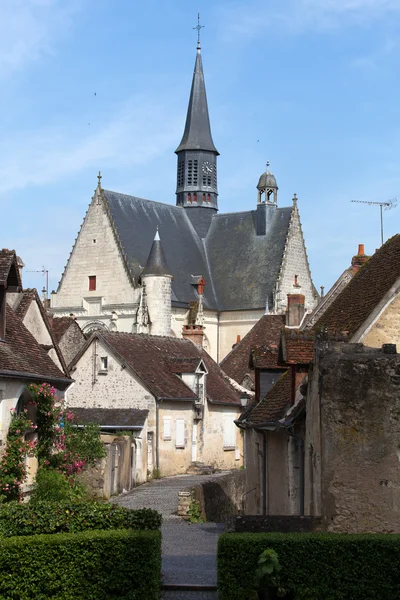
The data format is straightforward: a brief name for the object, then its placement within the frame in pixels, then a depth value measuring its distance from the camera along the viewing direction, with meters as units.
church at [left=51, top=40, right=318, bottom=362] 66.69
